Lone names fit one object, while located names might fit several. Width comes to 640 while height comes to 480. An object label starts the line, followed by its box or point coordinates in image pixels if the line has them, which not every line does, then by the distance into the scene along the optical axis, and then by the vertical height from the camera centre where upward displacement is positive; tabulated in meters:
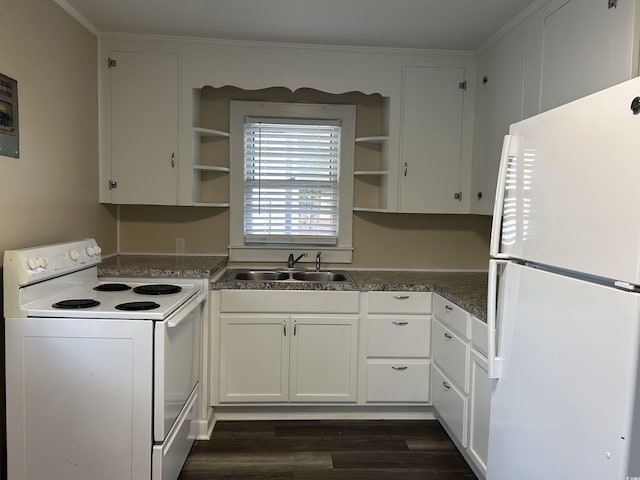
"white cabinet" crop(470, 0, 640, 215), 1.78 +0.71
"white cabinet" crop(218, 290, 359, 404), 2.85 -0.82
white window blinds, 3.37 +0.24
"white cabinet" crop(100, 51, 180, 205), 2.99 +0.50
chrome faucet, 3.32 -0.34
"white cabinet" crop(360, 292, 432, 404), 2.91 -0.83
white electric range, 1.91 -0.73
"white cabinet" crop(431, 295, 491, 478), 2.17 -0.84
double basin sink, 3.33 -0.45
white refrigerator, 1.04 -0.20
